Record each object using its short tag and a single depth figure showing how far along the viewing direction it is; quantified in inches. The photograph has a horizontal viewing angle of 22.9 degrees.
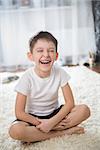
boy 45.2
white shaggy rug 43.1
